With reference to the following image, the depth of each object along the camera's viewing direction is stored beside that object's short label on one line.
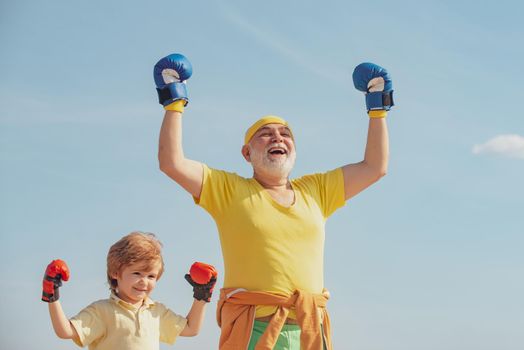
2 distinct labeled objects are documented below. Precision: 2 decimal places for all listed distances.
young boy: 4.69
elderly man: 4.50
